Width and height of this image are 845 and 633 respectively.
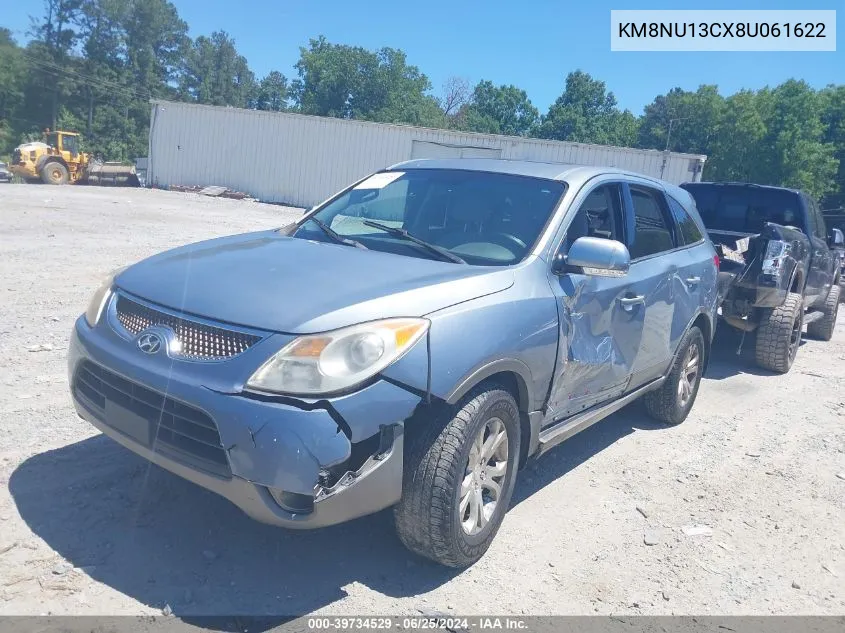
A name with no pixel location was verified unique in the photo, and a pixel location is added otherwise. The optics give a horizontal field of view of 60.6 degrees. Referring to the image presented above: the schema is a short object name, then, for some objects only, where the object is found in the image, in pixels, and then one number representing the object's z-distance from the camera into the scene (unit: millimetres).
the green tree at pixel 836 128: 49781
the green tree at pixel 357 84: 62312
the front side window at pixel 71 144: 32875
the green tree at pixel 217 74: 76688
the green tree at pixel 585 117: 65625
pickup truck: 7203
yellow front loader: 31109
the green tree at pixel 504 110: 67438
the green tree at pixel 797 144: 46344
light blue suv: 2711
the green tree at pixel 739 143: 49719
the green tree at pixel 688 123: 60000
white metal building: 25922
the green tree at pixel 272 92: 81250
